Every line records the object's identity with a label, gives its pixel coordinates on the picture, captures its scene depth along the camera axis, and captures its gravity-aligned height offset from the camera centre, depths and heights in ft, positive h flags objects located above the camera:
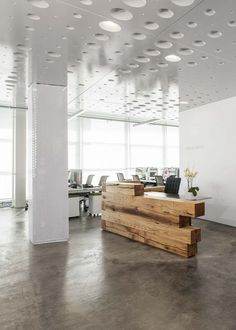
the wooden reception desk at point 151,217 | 14.26 -3.15
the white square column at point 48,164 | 16.92 +0.09
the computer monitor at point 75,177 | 26.73 -1.14
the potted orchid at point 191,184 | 17.28 -1.53
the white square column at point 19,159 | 30.66 +0.74
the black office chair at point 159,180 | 30.91 -1.69
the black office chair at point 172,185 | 20.06 -1.48
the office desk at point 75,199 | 24.88 -3.09
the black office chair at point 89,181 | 28.07 -1.64
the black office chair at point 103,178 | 28.33 -1.32
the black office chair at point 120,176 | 32.07 -1.26
